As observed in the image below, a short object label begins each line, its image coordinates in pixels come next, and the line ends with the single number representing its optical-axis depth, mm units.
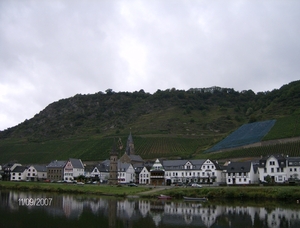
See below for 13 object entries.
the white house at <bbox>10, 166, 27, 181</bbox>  102625
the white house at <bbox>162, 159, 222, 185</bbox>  78325
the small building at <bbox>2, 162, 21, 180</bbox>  104625
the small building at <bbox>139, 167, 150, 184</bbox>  87112
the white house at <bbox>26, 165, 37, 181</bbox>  103562
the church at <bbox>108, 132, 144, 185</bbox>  81438
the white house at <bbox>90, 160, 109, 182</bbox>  93562
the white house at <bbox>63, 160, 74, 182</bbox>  98188
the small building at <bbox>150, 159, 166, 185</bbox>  84500
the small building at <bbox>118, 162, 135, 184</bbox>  88375
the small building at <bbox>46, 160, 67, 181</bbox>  100688
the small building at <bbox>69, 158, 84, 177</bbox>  98125
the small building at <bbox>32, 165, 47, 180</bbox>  104875
